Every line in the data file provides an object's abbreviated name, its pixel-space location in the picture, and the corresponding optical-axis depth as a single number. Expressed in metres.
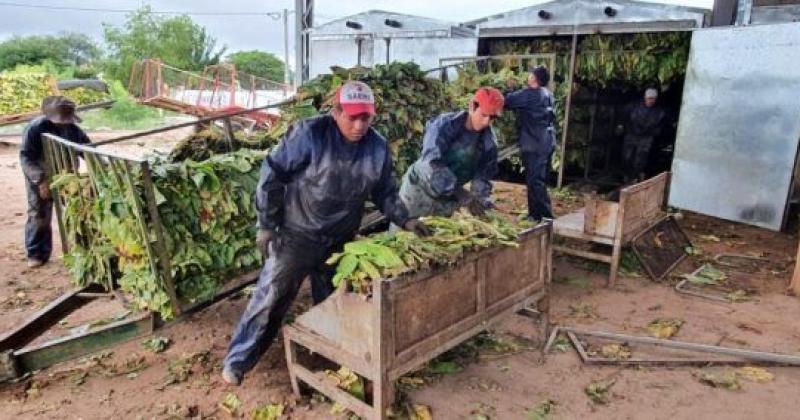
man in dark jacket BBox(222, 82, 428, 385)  3.45
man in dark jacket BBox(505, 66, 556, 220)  6.73
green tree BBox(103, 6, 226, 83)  38.12
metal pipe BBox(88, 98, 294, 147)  4.42
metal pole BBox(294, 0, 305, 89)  13.15
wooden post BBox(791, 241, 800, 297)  5.68
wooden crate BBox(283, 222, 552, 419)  2.96
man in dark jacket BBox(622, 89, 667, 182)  10.05
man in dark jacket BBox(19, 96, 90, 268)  5.70
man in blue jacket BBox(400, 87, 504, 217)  4.51
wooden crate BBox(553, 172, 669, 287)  5.60
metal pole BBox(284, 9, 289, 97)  27.73
